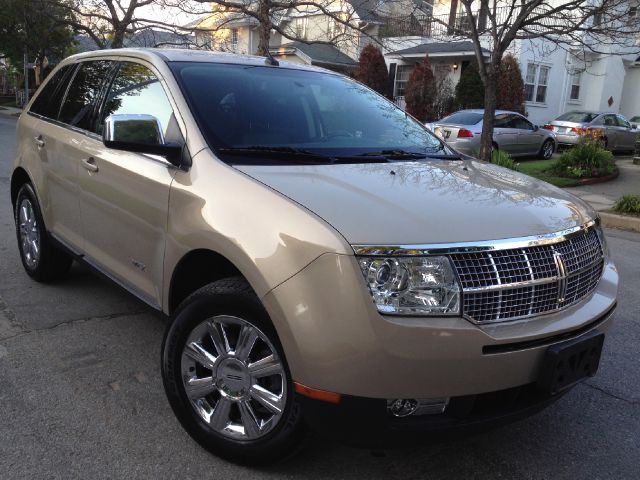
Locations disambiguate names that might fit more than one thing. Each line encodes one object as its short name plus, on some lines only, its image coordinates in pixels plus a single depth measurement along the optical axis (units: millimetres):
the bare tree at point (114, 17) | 21438
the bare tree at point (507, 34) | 10078
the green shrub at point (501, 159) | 12048
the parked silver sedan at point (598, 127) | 19172
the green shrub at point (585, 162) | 12844
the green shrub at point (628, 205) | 8953
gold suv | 2164
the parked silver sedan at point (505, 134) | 14969
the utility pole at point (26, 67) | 34000
